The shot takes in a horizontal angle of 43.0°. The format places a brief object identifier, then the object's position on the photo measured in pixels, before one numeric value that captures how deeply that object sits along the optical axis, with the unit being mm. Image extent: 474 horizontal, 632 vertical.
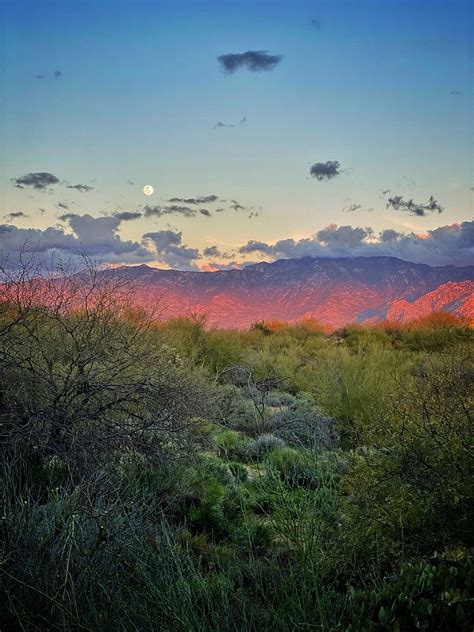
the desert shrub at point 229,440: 10203
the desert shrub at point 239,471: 8531
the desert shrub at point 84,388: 7016
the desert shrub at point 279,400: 14930
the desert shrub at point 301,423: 10172
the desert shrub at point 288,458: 8586
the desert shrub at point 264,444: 10018
